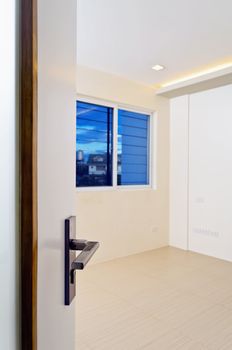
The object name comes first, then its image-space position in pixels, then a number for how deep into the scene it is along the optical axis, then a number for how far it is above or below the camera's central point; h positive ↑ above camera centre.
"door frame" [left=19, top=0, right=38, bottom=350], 0.50 +0.02
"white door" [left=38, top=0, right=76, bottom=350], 0.59 +0.04
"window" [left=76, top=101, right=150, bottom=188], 3.90 +0.43
